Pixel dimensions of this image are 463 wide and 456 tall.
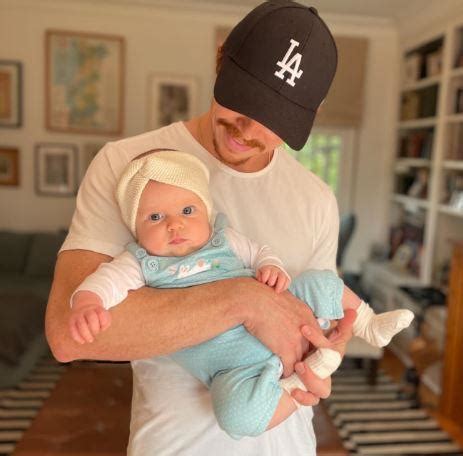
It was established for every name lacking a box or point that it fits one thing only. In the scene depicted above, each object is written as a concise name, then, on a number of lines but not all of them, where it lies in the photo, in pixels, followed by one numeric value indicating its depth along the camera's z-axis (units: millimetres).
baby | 861
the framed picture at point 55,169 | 4660
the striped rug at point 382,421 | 2619
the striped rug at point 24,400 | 2553
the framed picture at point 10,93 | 4512
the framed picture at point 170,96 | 4641
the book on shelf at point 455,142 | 3551
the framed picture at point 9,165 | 4633
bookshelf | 3607
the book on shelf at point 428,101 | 3938
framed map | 4492
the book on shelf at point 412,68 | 4254
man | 857
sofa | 2932
